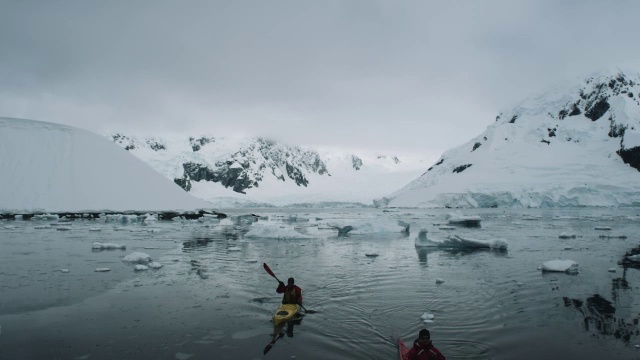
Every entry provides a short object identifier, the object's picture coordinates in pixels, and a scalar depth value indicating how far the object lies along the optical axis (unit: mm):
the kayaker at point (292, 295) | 9695
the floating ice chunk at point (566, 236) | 24766
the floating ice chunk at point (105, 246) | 19516
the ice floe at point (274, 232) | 26405
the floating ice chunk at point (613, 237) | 24462
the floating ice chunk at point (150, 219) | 40450
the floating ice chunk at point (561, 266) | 14055
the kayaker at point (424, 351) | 6152
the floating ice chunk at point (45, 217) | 40634
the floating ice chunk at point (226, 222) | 40469
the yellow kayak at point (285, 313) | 8797
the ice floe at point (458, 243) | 19891
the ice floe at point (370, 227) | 29688
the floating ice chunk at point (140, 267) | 14120
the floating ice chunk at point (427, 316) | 9023
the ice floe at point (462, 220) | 36500
